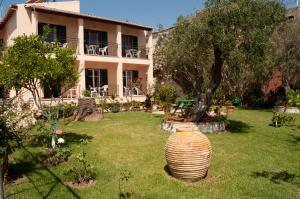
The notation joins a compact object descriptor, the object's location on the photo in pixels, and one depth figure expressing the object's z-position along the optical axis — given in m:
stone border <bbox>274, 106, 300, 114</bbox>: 14.29
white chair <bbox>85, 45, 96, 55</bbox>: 16.41
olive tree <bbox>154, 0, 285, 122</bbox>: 8.15
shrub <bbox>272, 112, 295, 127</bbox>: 10.57
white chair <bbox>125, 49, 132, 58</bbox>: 18.31
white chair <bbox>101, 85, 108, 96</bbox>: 16.22
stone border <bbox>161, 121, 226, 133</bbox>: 9.11
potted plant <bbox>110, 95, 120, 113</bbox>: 15.17
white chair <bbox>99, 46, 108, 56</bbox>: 16.92
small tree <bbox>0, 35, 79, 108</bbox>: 6.38
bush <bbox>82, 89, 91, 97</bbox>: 14.70
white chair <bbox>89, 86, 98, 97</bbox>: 15.78
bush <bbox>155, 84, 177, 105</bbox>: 16.64
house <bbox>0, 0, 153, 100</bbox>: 14.60
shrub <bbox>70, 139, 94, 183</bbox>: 5.18
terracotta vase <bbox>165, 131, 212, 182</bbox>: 4.98
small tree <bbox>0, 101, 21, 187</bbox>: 4.36
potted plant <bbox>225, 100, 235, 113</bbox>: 14.98
